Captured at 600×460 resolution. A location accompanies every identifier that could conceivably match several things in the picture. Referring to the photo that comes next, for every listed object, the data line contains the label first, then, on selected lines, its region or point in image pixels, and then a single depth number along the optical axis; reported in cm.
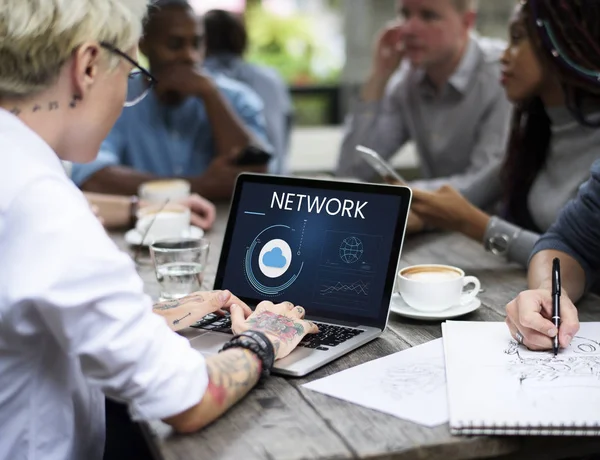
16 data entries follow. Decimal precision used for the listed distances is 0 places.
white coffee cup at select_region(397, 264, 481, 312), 132
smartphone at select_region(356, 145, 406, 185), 174
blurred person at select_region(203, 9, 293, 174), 401
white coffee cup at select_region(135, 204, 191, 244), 191
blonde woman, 88
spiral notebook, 90
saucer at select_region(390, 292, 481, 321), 130
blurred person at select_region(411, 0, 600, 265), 177
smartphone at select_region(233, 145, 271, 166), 249
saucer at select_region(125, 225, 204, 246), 192
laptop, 124
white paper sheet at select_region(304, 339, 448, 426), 96
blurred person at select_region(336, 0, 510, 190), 292
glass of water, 151
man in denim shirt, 280
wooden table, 88
